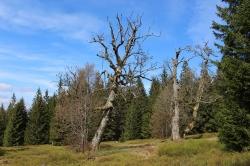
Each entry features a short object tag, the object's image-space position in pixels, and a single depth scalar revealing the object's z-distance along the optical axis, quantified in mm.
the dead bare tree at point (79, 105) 25314
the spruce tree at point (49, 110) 56291
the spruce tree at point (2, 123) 61263
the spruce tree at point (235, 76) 12516
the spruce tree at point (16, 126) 55146
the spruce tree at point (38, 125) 54735
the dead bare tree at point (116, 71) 16321
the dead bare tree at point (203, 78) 29529
